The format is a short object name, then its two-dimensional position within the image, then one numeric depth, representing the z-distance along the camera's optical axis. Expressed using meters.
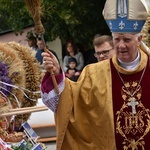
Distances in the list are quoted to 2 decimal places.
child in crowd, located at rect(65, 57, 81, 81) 10.79
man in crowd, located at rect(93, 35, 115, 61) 6.88
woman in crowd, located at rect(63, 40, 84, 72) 11.37
